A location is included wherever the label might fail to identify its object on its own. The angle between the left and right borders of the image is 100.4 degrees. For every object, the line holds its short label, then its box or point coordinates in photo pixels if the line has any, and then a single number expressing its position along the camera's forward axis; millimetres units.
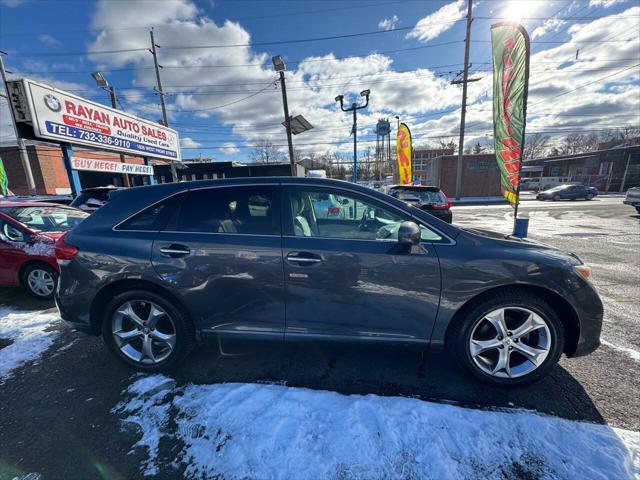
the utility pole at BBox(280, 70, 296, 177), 12562
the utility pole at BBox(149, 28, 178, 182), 18828
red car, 4027
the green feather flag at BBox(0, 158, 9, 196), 14078
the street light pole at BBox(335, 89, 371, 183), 14953
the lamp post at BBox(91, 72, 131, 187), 15679
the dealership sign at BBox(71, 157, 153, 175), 8459
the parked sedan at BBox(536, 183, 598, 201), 24047
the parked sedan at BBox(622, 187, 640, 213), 12484
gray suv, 2141
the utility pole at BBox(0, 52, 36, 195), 14495
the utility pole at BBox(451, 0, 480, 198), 22203
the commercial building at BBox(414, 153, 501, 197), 27781
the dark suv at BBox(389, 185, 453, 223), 7553
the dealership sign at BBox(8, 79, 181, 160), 6836
